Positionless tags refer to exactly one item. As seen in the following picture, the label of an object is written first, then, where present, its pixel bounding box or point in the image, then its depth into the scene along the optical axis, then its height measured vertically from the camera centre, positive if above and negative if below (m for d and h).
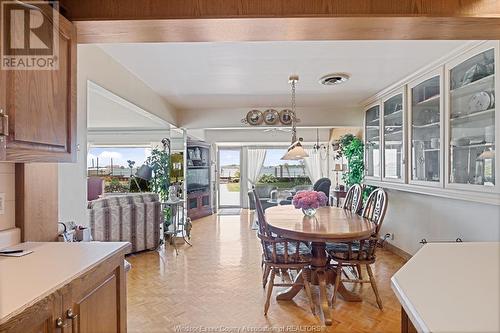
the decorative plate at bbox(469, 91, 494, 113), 2.74 +0.55
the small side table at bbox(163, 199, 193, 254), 5.40 -1.05
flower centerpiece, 3.34 -0.39
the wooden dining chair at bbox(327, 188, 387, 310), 2.91 -0.83
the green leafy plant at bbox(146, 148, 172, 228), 5.94 -0.14
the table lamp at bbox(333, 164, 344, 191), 7.81 -0.10
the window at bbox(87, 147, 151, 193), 8.23 +0.07
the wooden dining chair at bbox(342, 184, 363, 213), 3.97 -0.46
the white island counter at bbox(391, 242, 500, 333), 0.84 -0.41
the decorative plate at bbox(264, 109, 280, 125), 5.77 +0.85
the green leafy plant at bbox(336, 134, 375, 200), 5.76 +0.06
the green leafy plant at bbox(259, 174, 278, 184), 10.16 -0.47
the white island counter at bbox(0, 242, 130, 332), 1.03 -0.44
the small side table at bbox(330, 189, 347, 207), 6.69 -0.64
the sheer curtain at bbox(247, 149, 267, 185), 10.10 +0.10
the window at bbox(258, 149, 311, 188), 10.20 -0.25
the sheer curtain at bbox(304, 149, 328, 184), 10.05 -0.06
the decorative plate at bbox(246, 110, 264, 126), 5.76 +0.85
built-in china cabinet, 2.76 +0.38
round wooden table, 2.65 -0.58
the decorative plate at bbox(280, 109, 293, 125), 5.73 +0.86
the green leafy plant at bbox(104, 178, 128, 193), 7.77 -0.53
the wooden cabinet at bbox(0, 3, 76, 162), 1.33 +0.26
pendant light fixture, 4.40 +0.17
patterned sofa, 4.34 -0.79
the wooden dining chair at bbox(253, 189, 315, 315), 2.87 -0.85
